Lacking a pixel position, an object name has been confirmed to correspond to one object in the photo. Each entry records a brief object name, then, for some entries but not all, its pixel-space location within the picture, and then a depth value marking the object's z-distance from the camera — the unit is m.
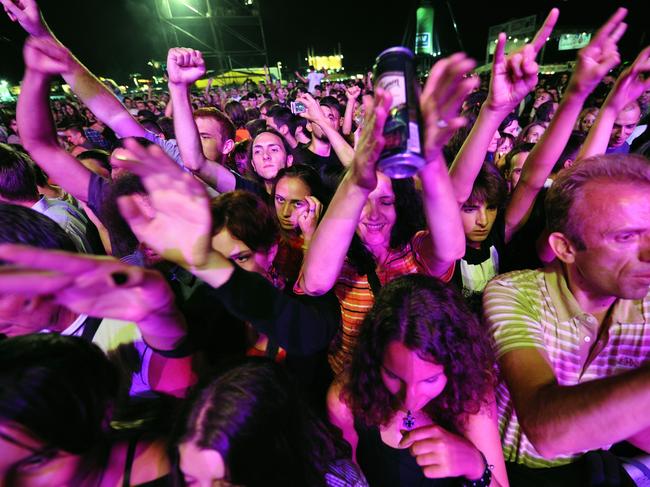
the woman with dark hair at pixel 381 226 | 0.94
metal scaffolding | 14.86
